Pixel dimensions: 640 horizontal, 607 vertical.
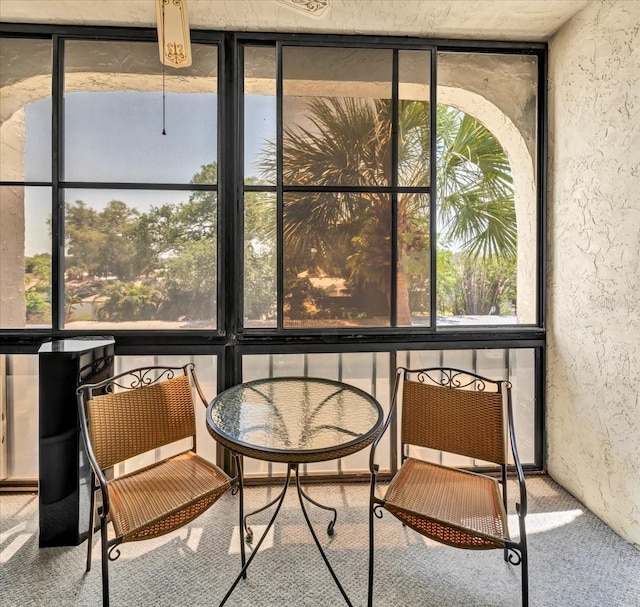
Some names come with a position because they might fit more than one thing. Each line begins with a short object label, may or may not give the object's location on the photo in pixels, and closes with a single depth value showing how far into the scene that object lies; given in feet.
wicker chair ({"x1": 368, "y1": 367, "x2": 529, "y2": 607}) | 4.23
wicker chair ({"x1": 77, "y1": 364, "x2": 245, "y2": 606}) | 4.32
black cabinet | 5.53
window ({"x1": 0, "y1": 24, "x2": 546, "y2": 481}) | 6.88
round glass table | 4.23
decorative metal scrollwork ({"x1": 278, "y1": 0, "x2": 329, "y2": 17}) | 6.23
